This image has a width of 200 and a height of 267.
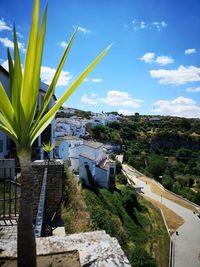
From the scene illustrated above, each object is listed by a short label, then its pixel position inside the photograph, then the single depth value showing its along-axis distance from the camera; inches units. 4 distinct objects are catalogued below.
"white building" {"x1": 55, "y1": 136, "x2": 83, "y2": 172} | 1125.1
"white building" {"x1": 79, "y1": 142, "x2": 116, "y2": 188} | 1019.3
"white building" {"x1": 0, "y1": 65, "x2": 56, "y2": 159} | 521.5
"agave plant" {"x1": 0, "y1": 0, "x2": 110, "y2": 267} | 53.1
